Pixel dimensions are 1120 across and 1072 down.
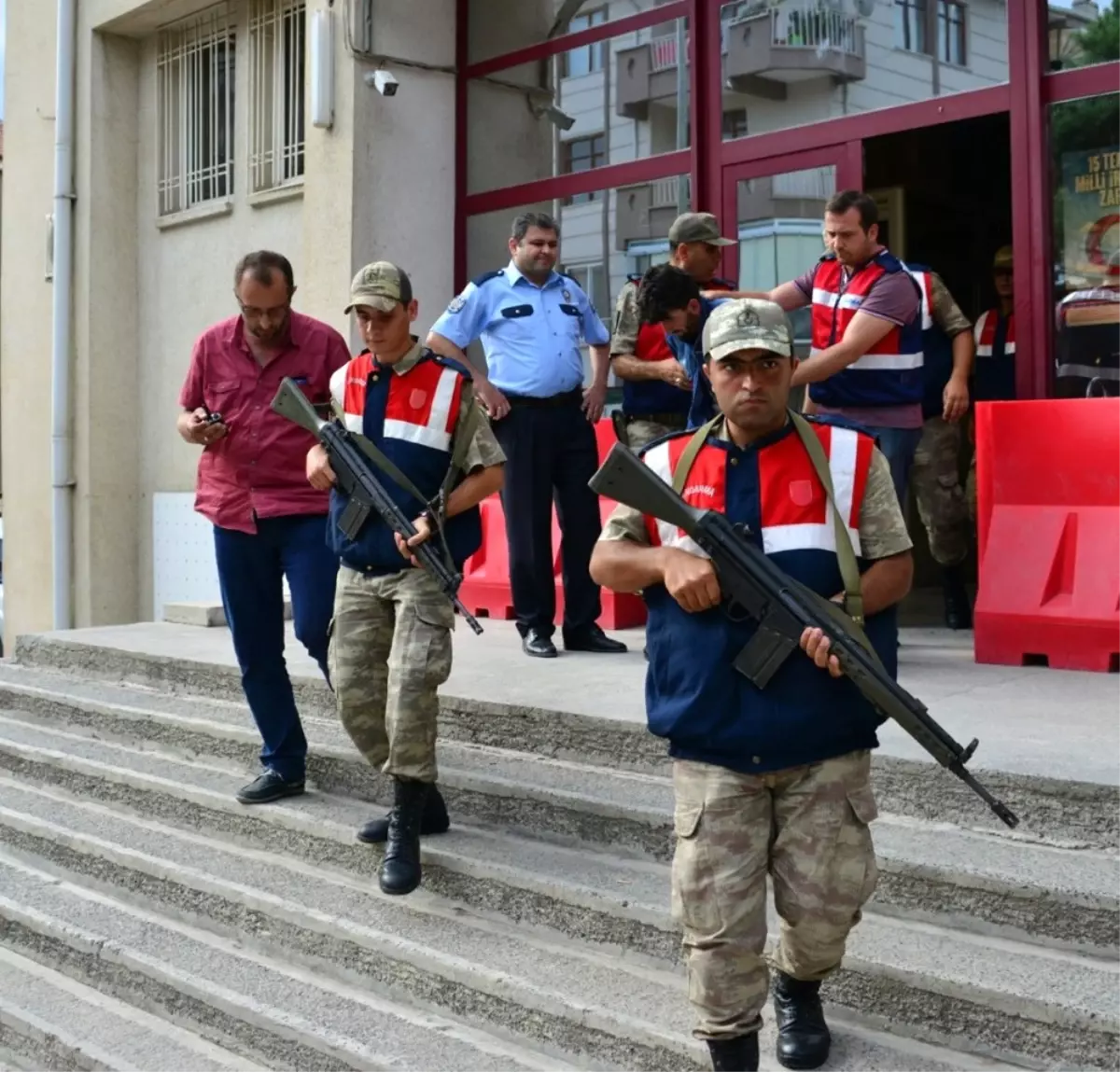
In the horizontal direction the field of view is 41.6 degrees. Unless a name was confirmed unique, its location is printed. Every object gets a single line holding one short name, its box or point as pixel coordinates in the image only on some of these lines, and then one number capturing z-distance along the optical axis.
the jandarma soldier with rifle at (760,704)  3.04
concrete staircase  3.40
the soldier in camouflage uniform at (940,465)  6.56
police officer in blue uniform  6.36
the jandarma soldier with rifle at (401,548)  4.43
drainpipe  11.85
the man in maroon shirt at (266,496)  5.14
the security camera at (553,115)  9.30
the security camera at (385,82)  9.04
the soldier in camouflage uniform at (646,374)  5.93
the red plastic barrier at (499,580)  7.34
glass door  7.38
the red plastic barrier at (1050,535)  5.57
